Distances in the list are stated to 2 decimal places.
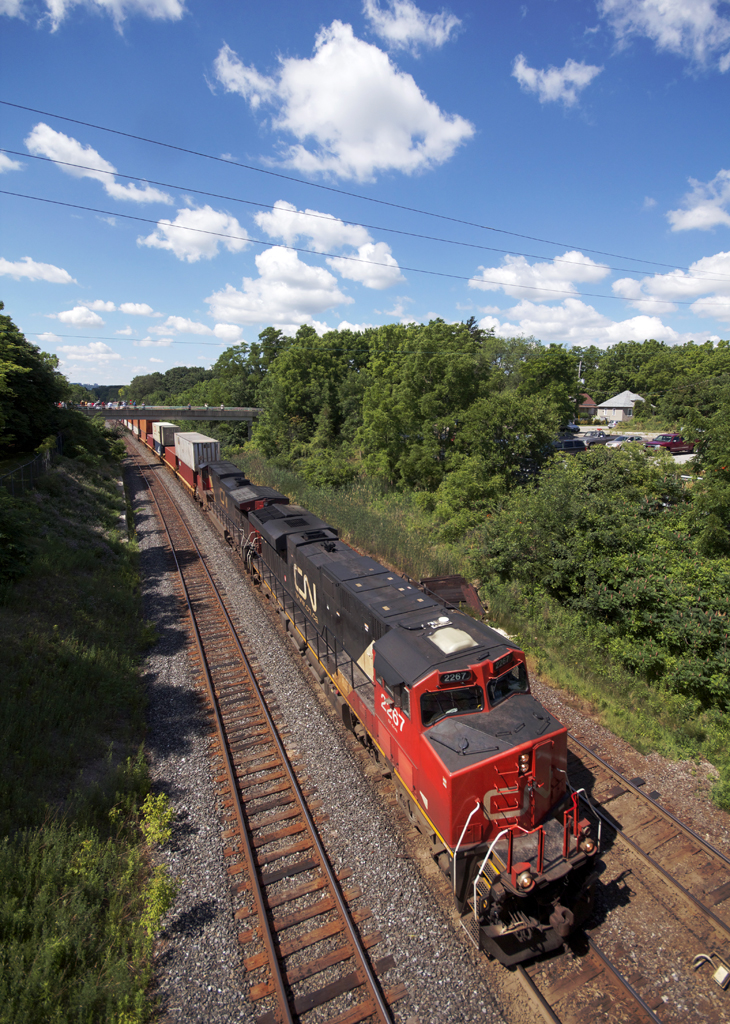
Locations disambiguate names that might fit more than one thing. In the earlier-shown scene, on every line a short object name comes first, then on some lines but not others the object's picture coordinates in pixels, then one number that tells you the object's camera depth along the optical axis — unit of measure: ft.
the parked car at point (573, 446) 131.17
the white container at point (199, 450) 103.14
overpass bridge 181.16
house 245.04
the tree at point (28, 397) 86.38
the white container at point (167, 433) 149.79
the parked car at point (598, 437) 150.02
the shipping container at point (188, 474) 108.41
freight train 20.20
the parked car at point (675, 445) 122.93
